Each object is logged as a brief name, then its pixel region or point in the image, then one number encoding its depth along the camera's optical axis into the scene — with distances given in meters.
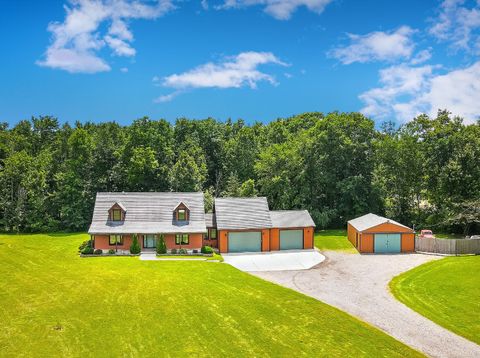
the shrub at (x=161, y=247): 41.62
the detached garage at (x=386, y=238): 43.62
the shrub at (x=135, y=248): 41.41
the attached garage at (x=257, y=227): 44.25
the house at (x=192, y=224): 42.81
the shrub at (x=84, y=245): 43.08
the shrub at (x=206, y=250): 42.16
